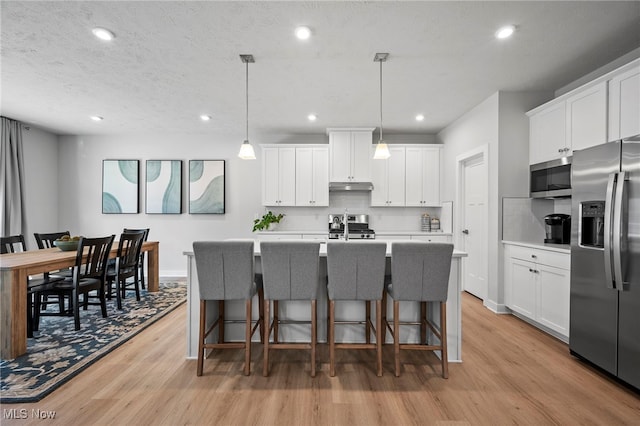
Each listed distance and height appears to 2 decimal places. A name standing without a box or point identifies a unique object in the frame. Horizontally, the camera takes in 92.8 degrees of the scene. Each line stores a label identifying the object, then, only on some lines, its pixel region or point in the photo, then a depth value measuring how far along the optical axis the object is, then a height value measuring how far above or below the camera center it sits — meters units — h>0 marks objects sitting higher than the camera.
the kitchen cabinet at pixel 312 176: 5.36 +0.65
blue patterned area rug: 2.11 -1.20
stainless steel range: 5.23 -0.22
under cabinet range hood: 5.32 +0.49
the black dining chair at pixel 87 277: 3.05 -0.71
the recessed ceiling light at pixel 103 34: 2.47 +1.47
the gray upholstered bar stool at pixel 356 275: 2.24 -0.46
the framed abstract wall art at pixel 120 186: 5.79 +0.49
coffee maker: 3.27 -0.15
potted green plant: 5.30 -0.15
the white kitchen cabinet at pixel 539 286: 2.78 -0.74
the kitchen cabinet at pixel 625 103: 2.38 +0.90
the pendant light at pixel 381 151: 3.13 +0.64
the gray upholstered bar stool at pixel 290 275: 2.25 -0.47
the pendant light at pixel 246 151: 3.10 +0.63
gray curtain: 4.77 +0.50
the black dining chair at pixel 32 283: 2.90 -0.72
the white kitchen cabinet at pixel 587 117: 2.68 +0.90
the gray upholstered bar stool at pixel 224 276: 2.27 -0.48
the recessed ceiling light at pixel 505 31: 2.40 +1.47
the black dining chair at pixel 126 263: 3.72 -0.66
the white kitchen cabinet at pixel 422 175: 5.39 +0.68
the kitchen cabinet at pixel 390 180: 5.40 +0.59
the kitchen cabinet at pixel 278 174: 5.37 +0.68
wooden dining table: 2.48 -0.76
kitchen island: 2.60 -0.91
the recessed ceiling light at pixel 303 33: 2.43 +1.46
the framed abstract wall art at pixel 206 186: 5.75 +0.49
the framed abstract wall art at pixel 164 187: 5.75 +0.47
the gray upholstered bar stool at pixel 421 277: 2.23 -0.47
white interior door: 4.04 -0.15
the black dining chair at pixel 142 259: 4.42 -0.68
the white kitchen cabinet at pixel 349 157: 5.25 +0.97
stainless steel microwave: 3.14 +0.39
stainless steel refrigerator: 2.00 -0.31
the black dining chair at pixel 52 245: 3.42 -0.46
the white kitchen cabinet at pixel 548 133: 3.15 +0.89
